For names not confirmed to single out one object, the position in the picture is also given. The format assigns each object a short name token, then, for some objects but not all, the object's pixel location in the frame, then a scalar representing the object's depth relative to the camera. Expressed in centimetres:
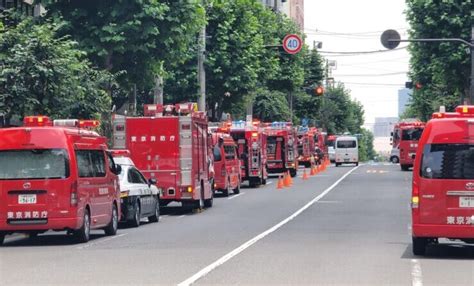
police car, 2711
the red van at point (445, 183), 1836
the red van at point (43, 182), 2227
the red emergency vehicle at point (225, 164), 4162
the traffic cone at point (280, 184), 5137
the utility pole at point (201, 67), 5151
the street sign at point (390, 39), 4400
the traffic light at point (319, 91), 6752
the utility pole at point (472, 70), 4581
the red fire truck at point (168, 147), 3238
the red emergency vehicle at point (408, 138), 7244
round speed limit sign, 6749
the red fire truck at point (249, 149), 5172
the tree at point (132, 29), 3622
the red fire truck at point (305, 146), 8288
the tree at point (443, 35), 5072
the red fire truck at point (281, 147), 6272
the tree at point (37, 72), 2948
